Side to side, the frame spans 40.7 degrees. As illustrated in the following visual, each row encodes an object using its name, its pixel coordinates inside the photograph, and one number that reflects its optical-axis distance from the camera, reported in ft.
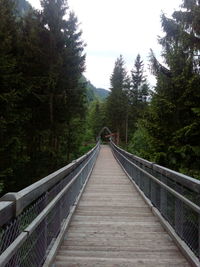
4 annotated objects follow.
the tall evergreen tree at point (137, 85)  168.35
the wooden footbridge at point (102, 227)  8.06
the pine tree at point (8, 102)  44.19
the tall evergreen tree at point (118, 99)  166.81
